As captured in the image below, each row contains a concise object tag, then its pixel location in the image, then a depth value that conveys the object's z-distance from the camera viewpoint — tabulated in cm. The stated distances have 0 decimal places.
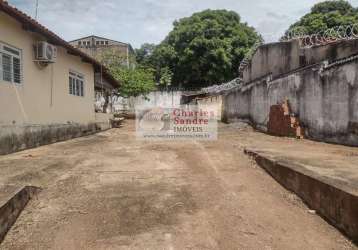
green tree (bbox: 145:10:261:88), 3003
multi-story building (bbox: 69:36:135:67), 3509
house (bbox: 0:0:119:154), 772
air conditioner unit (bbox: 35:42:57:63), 905
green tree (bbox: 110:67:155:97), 2384
